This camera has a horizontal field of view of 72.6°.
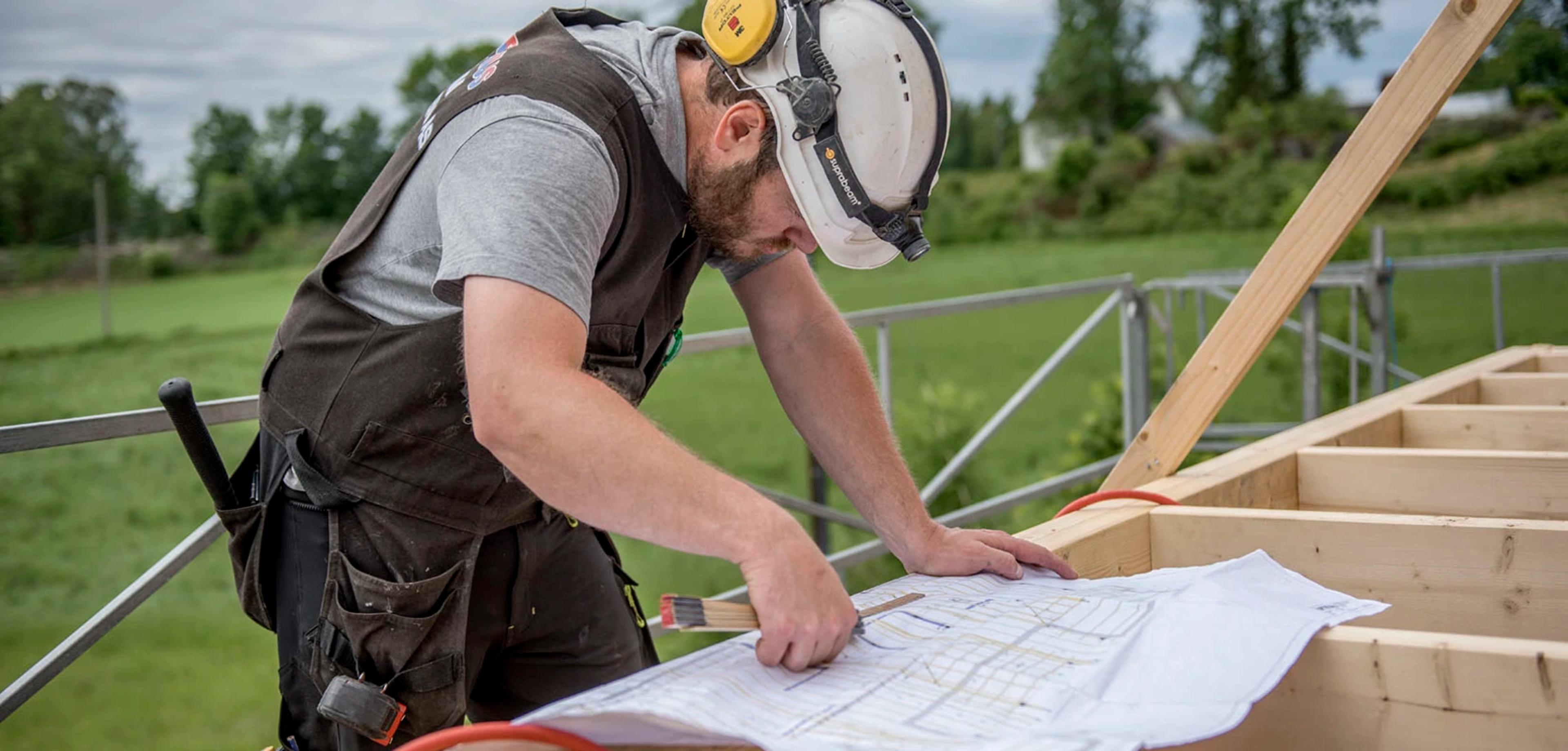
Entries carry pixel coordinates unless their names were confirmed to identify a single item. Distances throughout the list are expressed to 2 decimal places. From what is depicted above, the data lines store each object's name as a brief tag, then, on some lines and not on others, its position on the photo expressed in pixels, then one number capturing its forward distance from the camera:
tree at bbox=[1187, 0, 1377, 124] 27.81
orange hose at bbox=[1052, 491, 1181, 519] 1.89
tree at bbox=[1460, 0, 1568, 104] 12.14
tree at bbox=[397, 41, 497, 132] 26.02
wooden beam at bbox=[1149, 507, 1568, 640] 1.54
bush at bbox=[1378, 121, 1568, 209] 18.00
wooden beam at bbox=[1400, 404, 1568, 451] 2.45
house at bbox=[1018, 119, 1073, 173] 37.72
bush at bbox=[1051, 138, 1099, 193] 31.91
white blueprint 0.97
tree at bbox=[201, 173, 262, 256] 23.81
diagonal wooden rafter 2.07
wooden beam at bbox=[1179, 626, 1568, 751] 1.04
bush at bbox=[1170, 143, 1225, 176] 28.14
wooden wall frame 1.08
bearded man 1.04
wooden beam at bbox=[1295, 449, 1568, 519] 1.98
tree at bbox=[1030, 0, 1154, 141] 36.03
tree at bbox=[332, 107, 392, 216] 23.33
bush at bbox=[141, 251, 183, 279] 25.44
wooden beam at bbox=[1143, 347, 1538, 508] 2.06
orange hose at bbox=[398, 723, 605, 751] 0.89
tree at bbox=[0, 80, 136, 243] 21.34
